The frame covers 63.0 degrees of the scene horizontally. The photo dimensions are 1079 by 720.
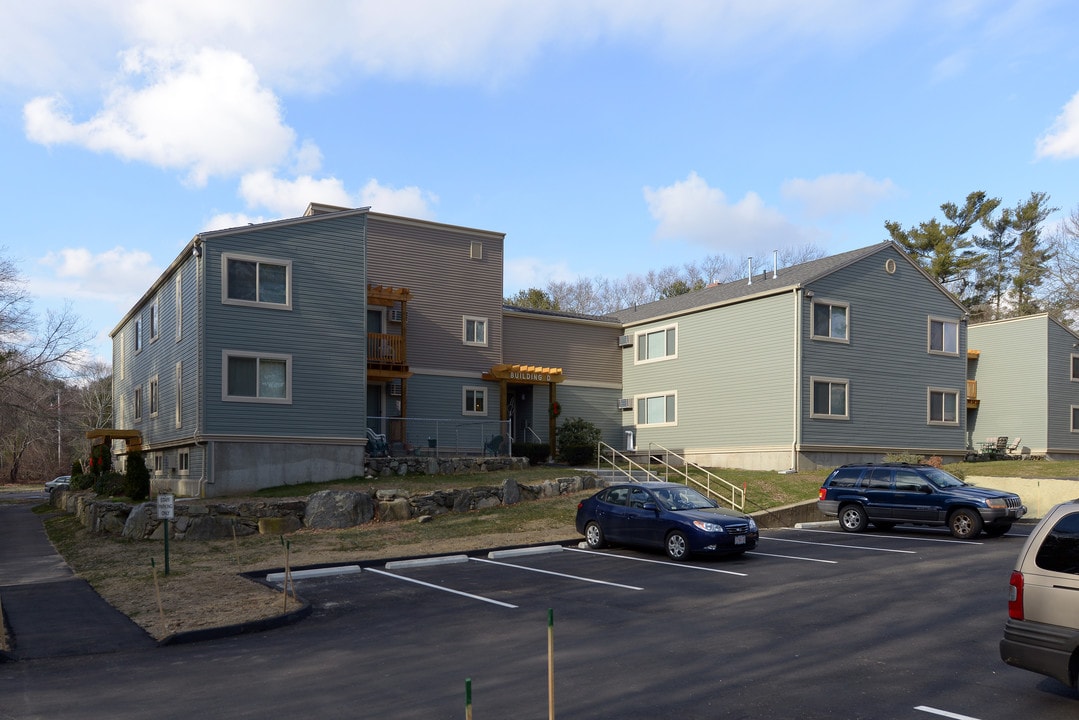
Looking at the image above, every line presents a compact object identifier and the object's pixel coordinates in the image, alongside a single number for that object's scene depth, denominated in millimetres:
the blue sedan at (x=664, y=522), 16375
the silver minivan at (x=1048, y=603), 6949
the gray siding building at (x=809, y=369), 31156
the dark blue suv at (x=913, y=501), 19500
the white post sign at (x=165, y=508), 14734
